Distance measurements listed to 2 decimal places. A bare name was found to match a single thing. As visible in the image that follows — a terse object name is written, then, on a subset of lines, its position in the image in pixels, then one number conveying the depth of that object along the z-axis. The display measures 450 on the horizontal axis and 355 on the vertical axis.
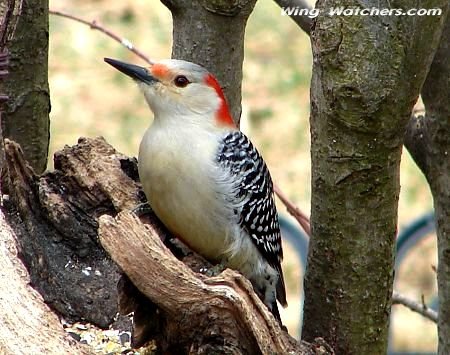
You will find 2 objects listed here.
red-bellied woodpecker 8.15
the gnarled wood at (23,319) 6.08
